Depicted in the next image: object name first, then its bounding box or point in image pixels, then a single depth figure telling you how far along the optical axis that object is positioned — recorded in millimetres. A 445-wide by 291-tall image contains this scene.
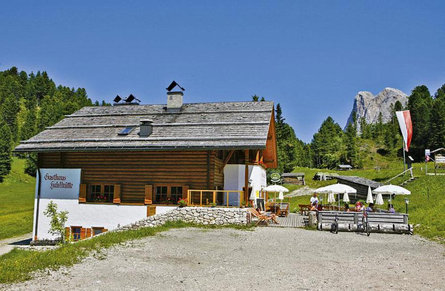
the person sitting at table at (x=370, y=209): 20234
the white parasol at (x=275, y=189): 25378
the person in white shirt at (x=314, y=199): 24305
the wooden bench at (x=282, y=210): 24708
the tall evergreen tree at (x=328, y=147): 101512
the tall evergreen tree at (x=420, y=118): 86919
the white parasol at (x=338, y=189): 21438
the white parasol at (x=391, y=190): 19328
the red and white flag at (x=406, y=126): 31991
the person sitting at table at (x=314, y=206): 23008
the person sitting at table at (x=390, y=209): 19338
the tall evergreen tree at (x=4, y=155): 71562
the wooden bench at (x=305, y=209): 25270
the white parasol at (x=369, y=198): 20523
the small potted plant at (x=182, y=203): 19859
